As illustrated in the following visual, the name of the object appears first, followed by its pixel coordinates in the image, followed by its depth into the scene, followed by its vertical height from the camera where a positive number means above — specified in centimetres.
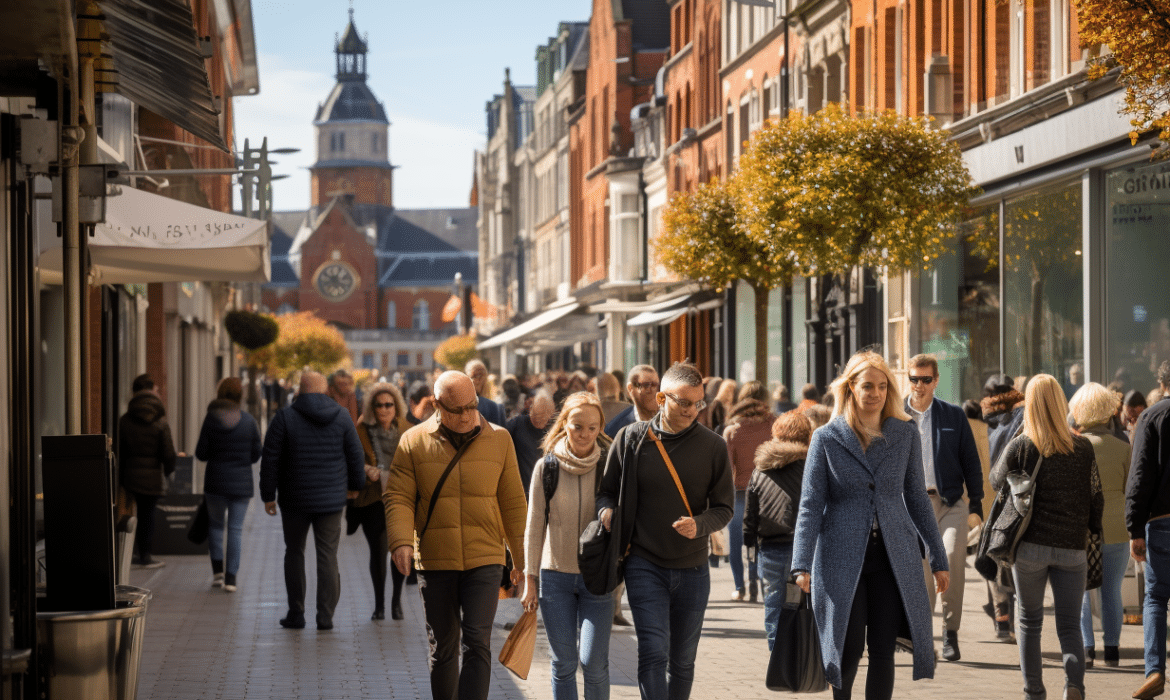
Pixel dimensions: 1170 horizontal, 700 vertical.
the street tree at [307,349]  7488 +32
